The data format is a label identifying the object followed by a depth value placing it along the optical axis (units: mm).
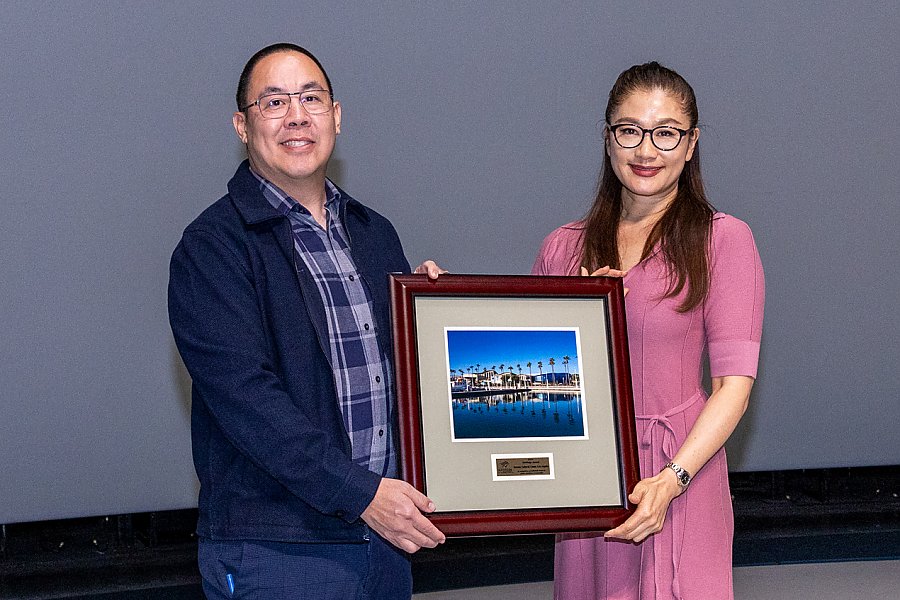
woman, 1814
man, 1616
